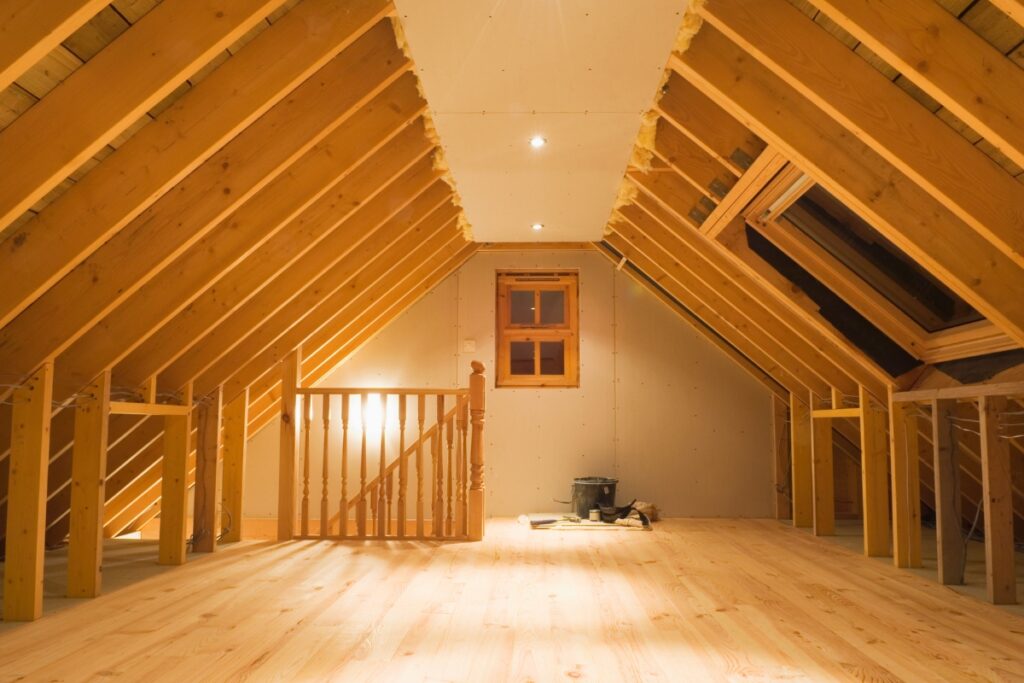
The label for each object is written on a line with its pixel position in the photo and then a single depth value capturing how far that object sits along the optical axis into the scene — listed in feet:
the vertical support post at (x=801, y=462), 20.68
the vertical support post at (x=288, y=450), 18.33
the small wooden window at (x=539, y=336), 23.84
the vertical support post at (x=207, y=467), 16.15
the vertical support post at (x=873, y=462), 15.85
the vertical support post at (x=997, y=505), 11.81
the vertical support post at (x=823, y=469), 18.76
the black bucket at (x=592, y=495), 21.70
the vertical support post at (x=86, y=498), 12.23
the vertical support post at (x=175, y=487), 14.94
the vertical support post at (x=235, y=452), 17.53
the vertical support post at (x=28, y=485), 10.62
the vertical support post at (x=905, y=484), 14.40
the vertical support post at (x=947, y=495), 12.94
